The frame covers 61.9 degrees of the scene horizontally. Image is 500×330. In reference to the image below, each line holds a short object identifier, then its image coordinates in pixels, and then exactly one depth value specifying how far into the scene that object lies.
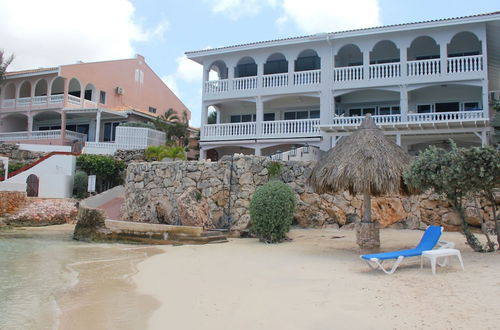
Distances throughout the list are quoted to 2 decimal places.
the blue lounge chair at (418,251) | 7.92
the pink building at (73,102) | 30.30
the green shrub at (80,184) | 23.70
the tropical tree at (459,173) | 8.82
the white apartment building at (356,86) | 19.83
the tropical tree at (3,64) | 32.06
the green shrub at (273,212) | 13.26
